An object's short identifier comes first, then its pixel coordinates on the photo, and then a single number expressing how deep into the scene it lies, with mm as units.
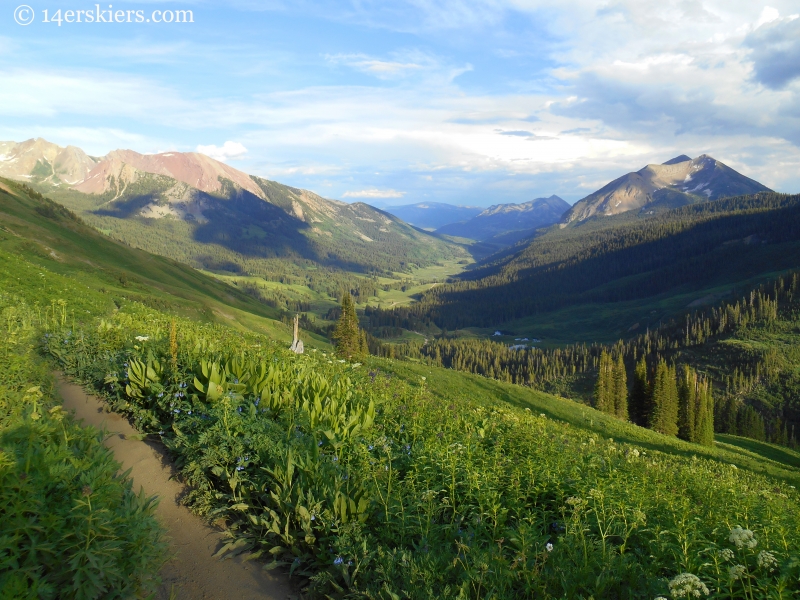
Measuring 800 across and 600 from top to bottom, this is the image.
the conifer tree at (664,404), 73875
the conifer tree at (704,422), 73088
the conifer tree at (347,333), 58156
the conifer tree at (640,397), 84688
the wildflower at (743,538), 5416
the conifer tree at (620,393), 87062
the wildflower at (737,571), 5055
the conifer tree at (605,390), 82069
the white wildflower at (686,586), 4781
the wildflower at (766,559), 5070
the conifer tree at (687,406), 77444
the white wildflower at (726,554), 5309
